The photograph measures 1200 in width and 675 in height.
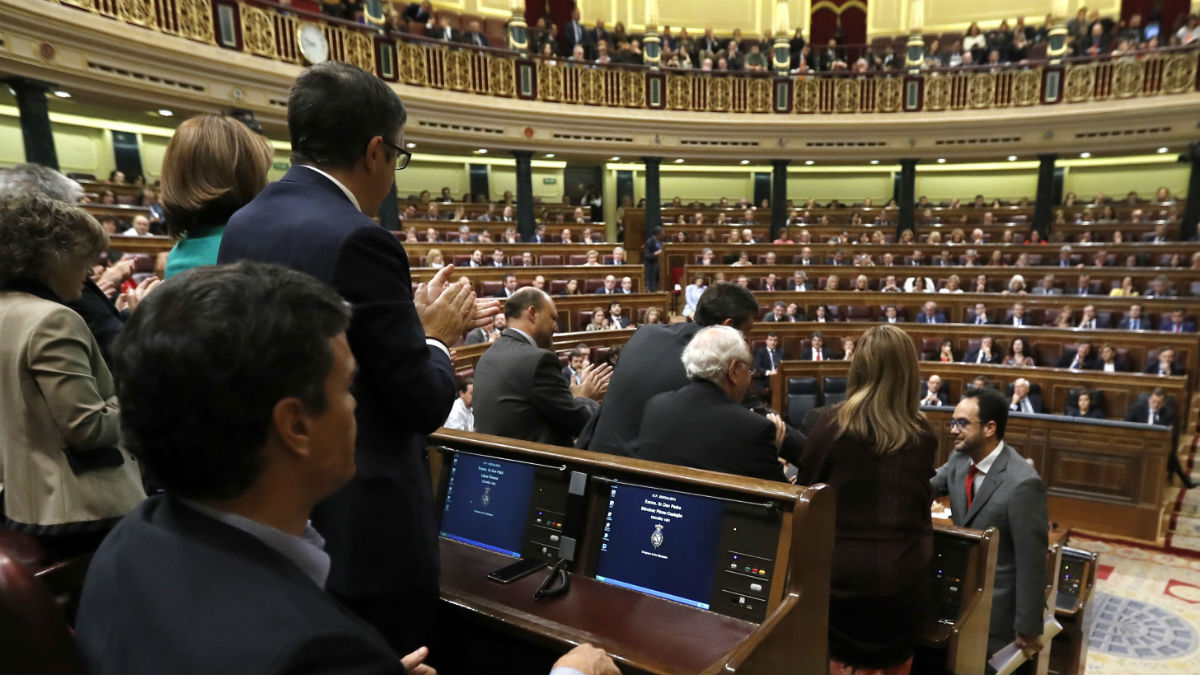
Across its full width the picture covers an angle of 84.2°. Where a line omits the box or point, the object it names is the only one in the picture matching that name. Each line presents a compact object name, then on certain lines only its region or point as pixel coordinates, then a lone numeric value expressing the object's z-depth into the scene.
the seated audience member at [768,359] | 7.08
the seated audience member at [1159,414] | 5.27
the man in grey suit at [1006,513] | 2.18
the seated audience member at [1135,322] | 6.78
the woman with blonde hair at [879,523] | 1.64
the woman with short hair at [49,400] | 1.31
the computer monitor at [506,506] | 1.53
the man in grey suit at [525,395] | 2.14
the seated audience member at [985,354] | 6.75
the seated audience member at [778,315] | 7.96
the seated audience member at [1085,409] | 5.49
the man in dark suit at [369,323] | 0.97
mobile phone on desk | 1.39
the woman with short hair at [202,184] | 1.27
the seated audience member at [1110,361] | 6.23
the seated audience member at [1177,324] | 6.69
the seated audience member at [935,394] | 6.19
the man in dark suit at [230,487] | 0.55
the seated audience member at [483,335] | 5.75
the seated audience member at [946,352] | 6.86
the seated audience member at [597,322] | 7.67
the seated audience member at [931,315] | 7.66
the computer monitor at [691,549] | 1.25
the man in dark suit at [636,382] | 2.15
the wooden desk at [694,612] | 1.10
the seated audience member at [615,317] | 7.83
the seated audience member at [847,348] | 7.20
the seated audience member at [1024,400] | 5.74
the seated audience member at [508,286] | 7.37
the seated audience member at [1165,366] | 5.92
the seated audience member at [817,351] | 7.36
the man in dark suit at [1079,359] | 6.35
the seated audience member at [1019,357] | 6.53
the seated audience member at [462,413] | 3.72
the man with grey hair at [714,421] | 1.65
